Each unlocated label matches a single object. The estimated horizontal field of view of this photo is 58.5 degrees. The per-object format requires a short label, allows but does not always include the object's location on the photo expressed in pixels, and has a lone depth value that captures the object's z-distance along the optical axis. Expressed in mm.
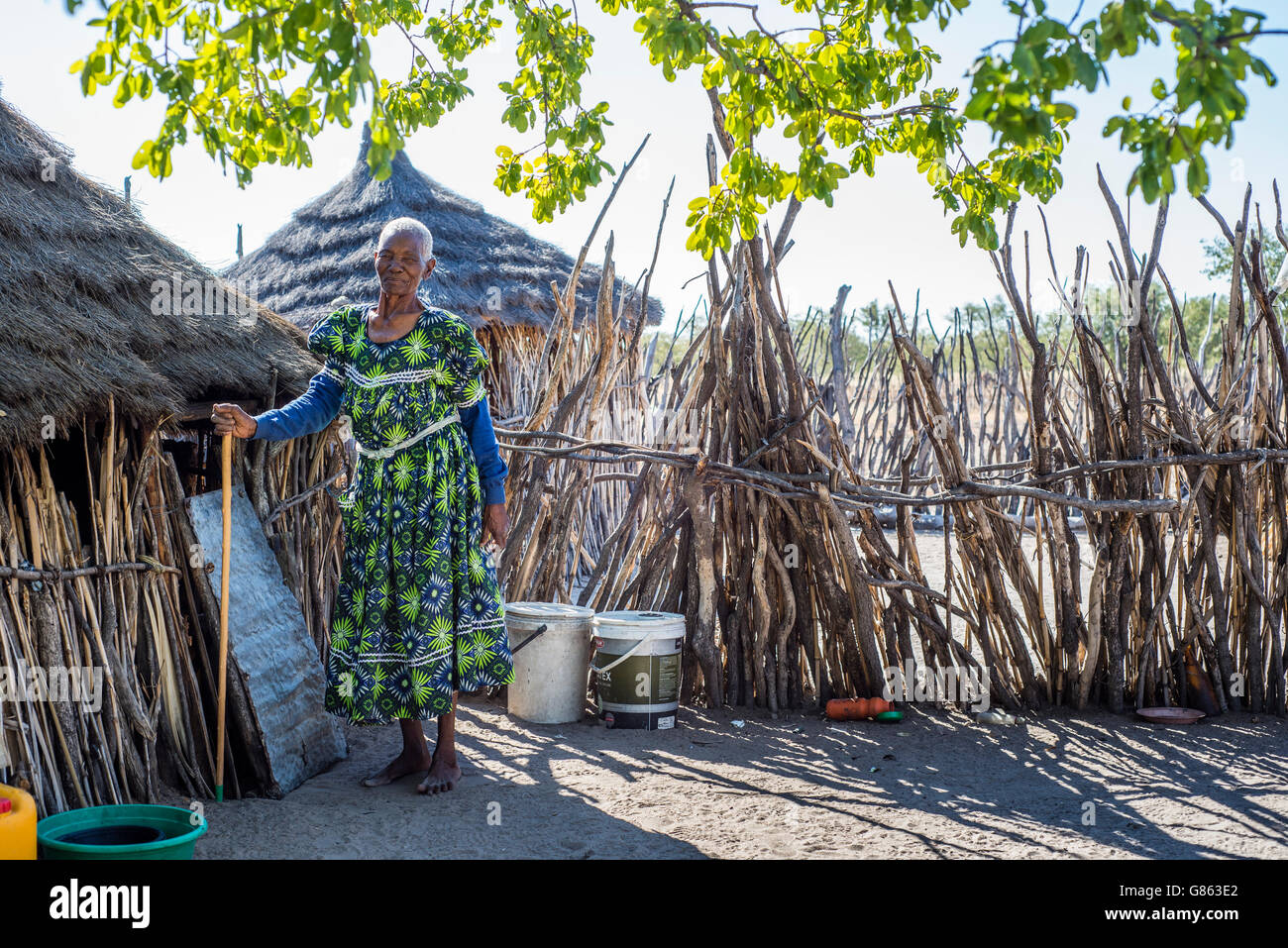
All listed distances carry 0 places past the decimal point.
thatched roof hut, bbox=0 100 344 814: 2701
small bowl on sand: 3928
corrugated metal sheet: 3217
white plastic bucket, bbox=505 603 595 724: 4031
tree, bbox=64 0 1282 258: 1722
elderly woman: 3117
